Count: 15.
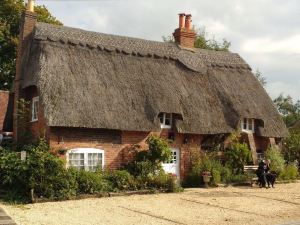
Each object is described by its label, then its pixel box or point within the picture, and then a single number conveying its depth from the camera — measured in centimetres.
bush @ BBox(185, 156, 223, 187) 2029
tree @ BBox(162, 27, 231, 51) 4034
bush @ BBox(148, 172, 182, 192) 1819
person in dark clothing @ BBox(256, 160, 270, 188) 2031
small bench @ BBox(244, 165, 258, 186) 2100
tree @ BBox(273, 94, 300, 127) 5831
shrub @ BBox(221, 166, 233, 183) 2102
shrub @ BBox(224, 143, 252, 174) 2202
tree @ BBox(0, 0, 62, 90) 3300
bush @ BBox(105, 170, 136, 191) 1755
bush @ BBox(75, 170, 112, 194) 1659
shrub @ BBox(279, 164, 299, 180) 2304
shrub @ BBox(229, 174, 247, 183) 2112
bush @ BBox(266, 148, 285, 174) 2294
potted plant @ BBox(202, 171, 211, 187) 1995
